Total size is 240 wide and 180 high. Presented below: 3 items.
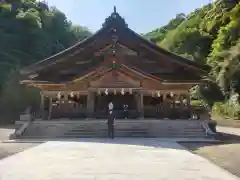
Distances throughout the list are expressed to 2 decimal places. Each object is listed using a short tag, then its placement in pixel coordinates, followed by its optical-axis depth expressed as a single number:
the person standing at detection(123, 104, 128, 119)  10.35
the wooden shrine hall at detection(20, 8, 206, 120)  10.20
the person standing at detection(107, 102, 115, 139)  8.22
